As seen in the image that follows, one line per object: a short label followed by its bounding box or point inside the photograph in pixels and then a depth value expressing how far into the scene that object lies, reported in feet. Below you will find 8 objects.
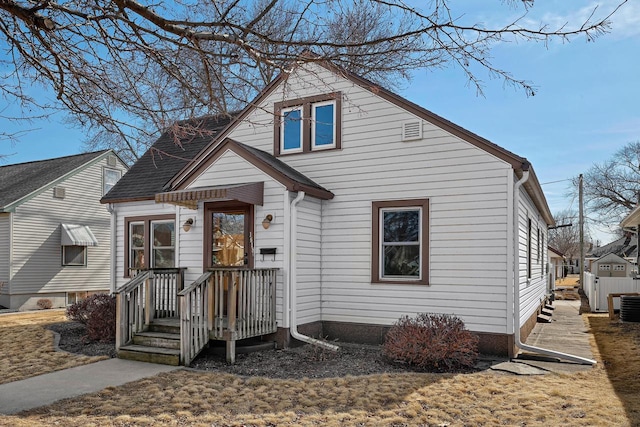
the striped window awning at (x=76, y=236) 63.67
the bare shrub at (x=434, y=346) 23.80
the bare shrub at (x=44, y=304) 60.59
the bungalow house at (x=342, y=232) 27.63
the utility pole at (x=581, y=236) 88.77
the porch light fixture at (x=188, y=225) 32.81
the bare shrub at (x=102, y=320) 32.17
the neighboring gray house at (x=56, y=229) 58.65
